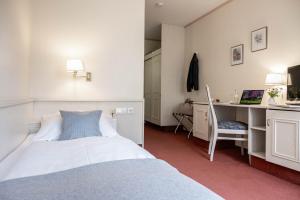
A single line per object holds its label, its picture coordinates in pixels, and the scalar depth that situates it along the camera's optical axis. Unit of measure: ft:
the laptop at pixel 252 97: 10.26
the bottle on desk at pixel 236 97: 12.24
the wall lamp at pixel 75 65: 8.77
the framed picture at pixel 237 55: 12.25
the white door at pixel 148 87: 21.01
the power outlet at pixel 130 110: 10.29
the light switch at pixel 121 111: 10.09
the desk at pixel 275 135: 7.27
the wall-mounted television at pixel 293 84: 8.38
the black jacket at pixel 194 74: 16.08
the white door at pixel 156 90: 18.84
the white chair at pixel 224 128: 9.83
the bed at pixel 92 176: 3.08
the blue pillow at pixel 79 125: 7.27
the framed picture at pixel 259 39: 10.73
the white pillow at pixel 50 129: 7.41
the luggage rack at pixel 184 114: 17.19
